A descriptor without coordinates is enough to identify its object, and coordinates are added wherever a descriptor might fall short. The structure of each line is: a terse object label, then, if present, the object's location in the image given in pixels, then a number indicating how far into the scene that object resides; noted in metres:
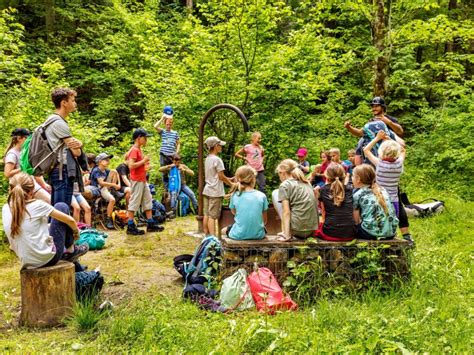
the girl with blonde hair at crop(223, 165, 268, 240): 4.97
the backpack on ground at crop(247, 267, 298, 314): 4.34
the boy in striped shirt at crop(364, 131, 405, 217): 5.57
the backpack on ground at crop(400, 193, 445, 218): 8.49
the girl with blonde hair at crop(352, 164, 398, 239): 4.95
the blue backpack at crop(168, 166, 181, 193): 9.31
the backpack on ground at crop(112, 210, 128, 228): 8.48
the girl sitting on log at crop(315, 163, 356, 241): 4.93
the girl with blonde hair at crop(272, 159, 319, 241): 4.95
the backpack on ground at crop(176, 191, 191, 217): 9.61
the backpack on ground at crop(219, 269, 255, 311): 4.43
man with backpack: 4.92
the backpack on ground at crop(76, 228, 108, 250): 6.82
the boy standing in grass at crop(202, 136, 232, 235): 6.87
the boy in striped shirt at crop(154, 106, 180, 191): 9.42
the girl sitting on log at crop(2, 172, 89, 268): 4.17
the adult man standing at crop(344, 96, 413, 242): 6.57
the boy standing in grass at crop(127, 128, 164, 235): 7.70
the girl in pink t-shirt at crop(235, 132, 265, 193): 9.04
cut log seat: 4.14
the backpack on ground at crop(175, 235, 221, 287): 5.00
